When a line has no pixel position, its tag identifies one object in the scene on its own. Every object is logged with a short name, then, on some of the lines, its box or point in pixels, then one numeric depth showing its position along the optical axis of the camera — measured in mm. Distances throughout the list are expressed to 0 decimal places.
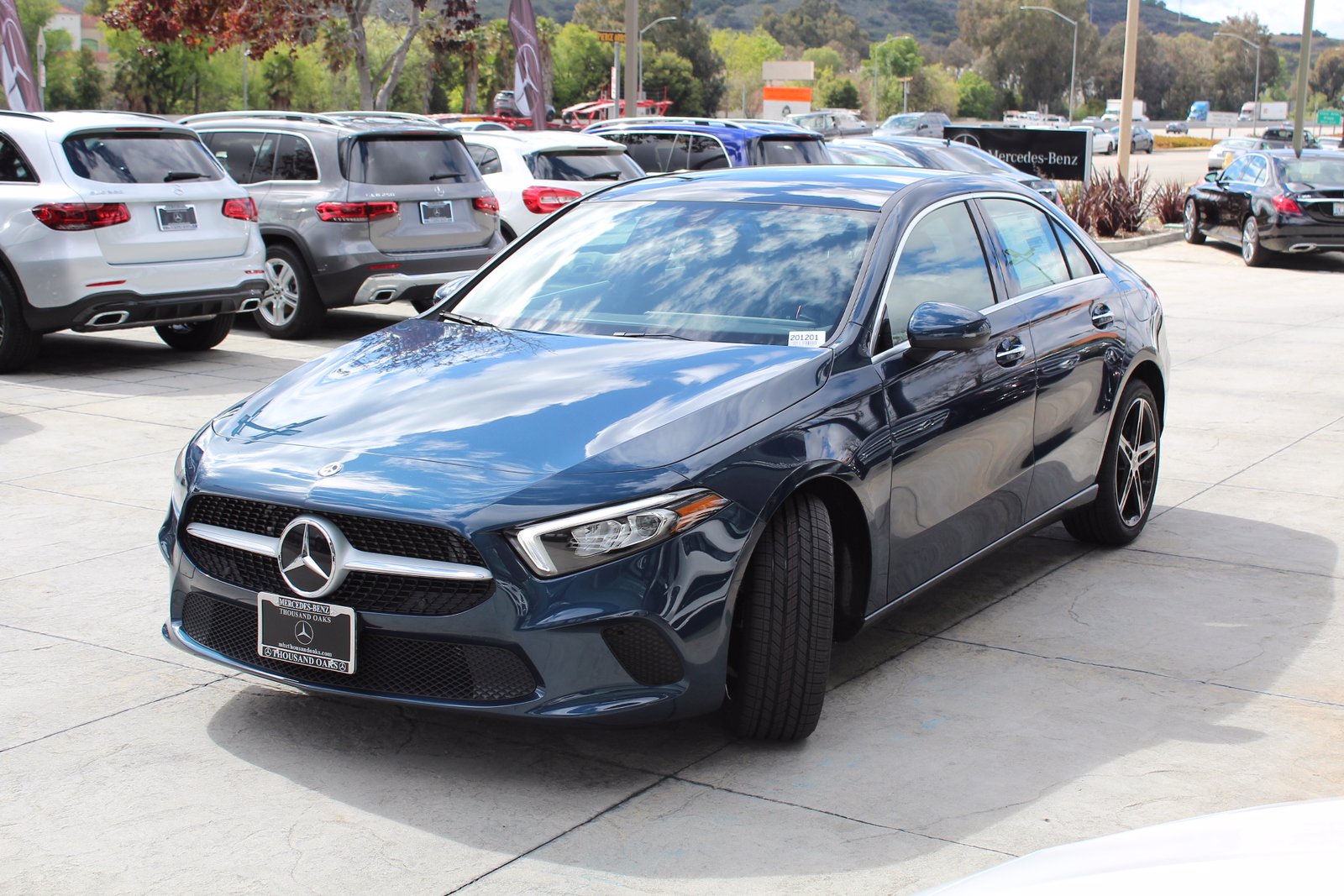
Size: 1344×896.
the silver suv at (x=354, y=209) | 12266
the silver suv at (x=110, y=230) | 10461
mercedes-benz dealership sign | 24906
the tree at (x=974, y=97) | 127938
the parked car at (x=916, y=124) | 55000
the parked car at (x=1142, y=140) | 68206
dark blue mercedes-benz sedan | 3943
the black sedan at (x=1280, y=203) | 19547
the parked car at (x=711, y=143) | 15352
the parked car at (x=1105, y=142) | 65625
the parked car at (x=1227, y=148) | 34188
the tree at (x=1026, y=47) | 133375
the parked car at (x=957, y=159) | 20719
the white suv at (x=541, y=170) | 14281
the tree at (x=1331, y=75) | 162750
